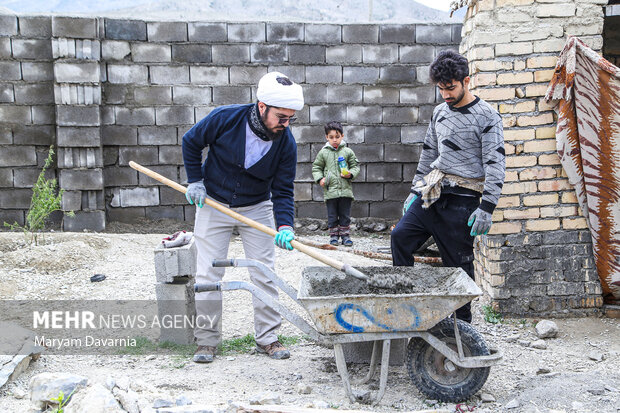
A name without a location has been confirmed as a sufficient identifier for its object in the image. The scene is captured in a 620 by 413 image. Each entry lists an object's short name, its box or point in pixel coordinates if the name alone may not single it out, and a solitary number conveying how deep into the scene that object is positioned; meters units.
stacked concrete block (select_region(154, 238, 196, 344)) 4.29
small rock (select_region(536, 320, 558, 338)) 4.65
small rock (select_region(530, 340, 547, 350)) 4.47
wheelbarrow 3.25
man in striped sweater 3.89
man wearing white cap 3.92
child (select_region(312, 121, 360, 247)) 7.59
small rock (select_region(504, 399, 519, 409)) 3.42
